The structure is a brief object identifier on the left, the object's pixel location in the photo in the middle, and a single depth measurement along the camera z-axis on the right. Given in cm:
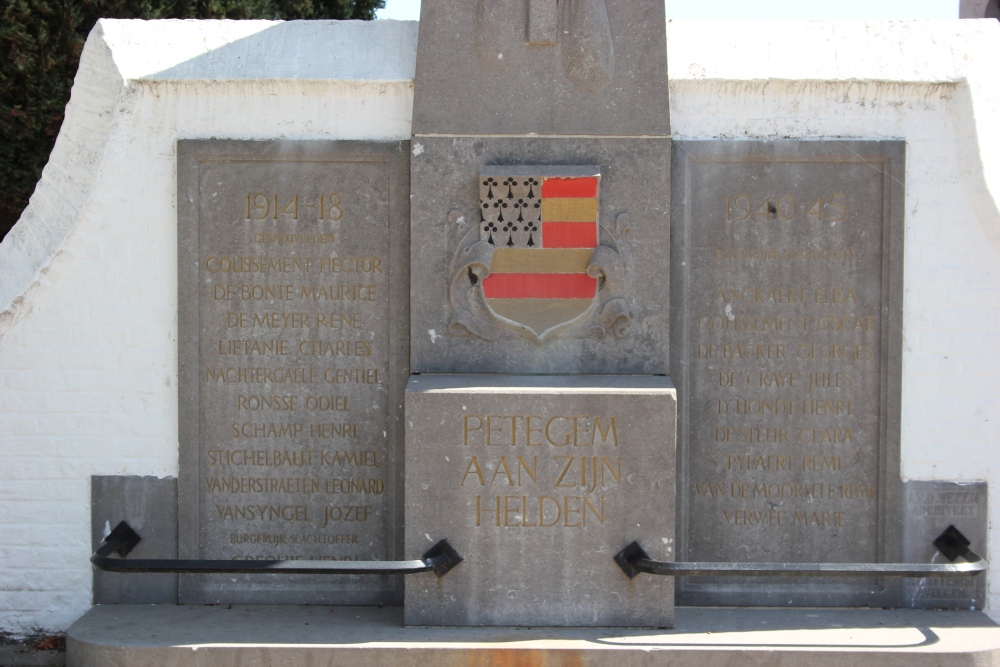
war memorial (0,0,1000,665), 425
